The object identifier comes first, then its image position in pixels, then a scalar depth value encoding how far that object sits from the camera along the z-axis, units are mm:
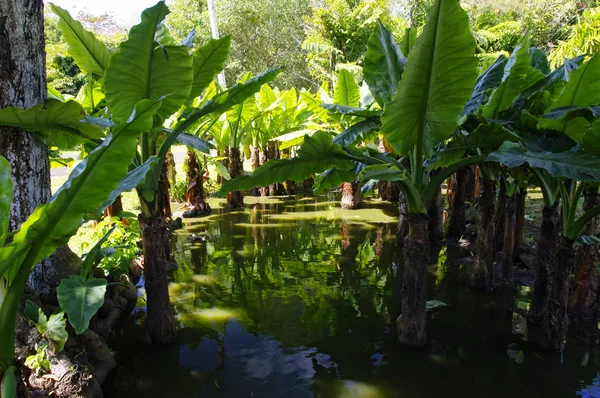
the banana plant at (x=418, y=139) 2824
